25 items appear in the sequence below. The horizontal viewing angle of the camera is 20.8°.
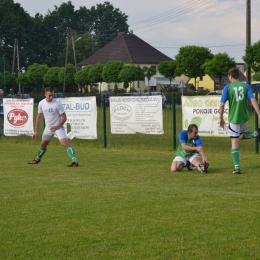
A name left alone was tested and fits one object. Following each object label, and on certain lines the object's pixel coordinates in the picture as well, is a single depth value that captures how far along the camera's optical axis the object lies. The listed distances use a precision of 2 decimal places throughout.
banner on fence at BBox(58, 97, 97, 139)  20.88
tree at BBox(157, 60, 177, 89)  66.75
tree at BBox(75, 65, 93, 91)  70.69
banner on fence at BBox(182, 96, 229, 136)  17.92
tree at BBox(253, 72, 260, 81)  98.56
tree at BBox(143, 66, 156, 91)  75.81
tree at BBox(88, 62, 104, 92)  70.25
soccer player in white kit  15.05
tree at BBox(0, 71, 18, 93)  76.01
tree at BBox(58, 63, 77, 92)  73.44
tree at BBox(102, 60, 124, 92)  68.19
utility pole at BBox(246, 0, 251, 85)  38.38
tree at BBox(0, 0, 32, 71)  103.50
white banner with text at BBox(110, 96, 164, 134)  19.34
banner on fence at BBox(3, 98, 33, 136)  22.83
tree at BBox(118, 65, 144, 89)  67.19
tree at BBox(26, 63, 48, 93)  76.44
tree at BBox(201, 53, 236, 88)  56.56
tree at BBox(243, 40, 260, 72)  44.94
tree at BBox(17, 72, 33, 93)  79.12
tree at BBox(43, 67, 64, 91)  74.66
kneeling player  13.42
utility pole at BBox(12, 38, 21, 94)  96.66
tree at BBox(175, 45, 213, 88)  60.25
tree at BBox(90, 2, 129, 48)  126.88
